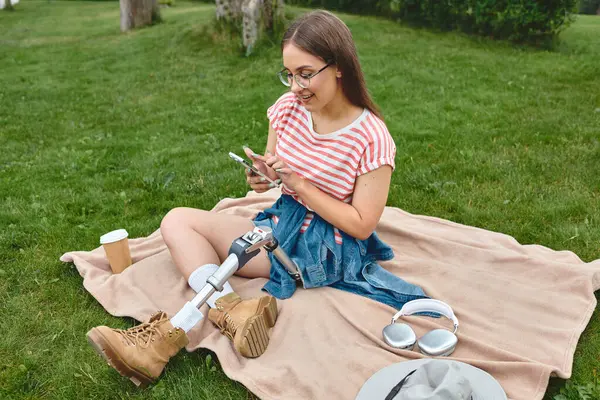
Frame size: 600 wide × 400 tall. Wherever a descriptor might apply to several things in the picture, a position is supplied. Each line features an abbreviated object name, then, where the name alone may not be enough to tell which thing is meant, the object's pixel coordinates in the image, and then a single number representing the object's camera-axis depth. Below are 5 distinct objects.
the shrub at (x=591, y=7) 15.40
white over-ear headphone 2.60
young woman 2.54
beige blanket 2.50
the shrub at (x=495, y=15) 9.20
